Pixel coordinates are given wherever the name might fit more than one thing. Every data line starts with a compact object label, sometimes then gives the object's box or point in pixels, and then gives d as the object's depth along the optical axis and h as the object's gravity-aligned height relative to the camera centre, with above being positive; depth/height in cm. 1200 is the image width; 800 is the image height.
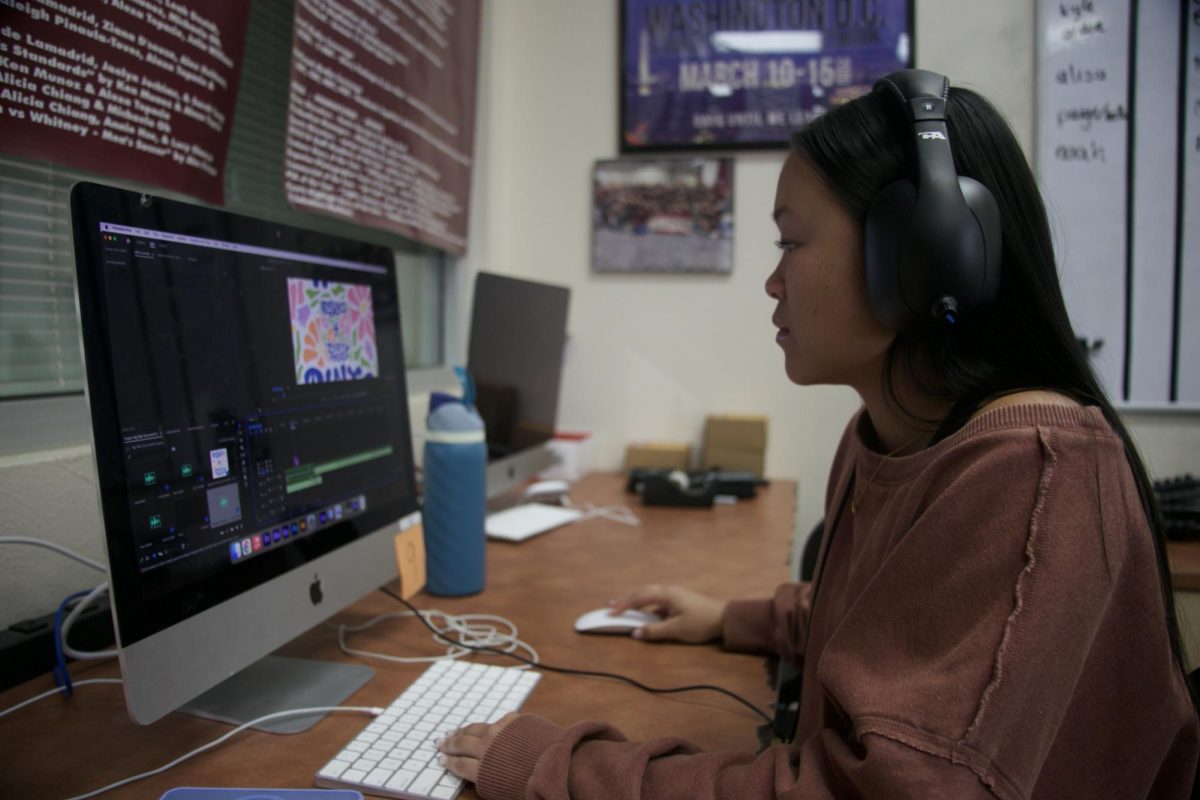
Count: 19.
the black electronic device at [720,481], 190 -40
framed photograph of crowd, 216 +29
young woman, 52 -18
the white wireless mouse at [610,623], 103 -40
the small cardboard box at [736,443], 209 -33
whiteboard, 193 +32
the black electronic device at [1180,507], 168 -43
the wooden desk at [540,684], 68 -40
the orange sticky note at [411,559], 101 -30
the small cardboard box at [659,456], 213 -37
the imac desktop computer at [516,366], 154 -9
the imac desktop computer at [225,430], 62 -9
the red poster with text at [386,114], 141 +45
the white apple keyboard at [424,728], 66 -38
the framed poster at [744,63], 207 +69
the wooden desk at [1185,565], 149 -51
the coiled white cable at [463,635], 94 -39
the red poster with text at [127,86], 89 +32
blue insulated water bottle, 111 -24
